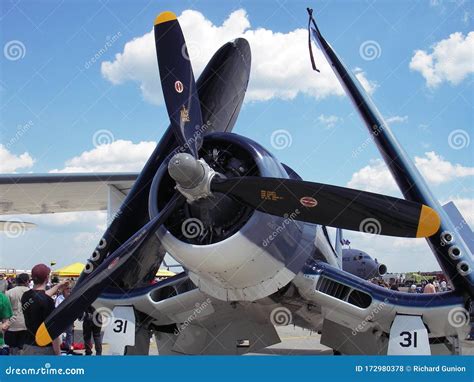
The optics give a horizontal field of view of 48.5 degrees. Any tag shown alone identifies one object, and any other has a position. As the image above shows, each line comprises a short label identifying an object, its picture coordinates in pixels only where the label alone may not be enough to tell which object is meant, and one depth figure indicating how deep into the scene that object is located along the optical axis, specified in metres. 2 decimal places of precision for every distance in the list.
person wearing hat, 5.78
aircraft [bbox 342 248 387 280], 22.81
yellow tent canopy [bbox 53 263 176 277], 33.91
